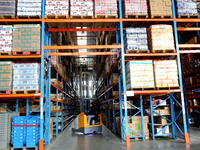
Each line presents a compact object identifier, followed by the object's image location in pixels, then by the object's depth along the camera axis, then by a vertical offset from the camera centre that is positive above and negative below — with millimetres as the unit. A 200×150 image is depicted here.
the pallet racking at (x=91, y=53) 7781 +2092
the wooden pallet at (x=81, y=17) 8375 +3733
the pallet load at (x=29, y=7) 8068 +4051
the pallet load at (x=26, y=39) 7656 +2554
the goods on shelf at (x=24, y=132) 7332 -1243
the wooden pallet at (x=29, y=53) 7633 +1990
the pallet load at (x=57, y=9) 8227 +4044
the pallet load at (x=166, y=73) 8141 +1058
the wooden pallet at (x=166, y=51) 8438 +2106
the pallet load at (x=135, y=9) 8523 +4089
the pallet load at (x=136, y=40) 8375 +2626
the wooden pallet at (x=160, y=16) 8680 +3780
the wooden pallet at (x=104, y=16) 8434 +3752
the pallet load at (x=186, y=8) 8828 +4216
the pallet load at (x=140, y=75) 8016 +988
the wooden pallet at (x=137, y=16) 8567 +3807
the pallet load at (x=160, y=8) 8633 +4156
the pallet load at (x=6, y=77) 7277 +951
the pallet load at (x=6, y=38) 7680 +2620
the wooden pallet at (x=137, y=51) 8347 +2106
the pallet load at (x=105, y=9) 8435 +4082
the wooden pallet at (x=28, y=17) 8127 +3671
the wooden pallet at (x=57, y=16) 8220 +3706
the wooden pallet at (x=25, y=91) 7316 +371
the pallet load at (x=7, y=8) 7973 +4007
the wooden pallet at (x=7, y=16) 7967 +3641
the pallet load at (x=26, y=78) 7387 +908
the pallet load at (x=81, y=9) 8344 +4082
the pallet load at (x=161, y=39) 8359 +2638
